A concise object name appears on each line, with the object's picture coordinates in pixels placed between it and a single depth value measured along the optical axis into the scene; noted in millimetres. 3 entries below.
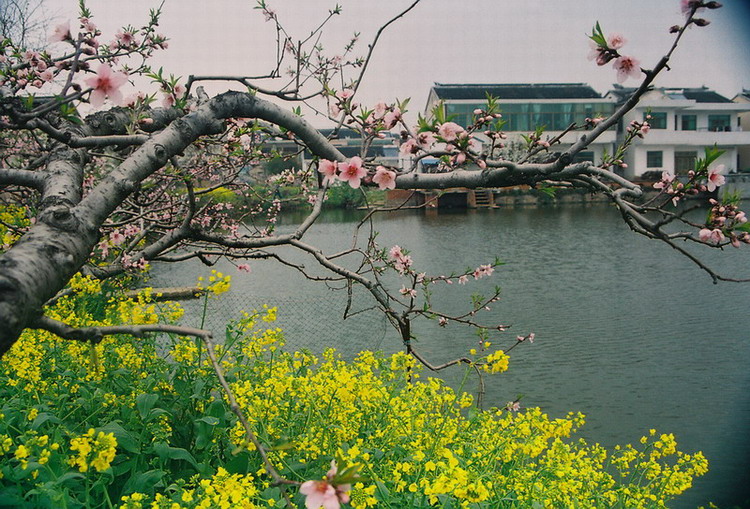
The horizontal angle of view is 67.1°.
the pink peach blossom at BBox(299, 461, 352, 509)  1141
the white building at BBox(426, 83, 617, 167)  42000
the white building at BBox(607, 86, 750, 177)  41188
